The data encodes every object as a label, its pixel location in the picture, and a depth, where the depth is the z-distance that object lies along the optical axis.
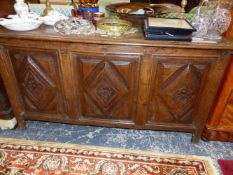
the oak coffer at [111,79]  1.27
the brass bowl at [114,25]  1.32
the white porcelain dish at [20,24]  1.28
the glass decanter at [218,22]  1.29
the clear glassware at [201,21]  1.34
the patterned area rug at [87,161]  1.44
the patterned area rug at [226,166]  1.46
